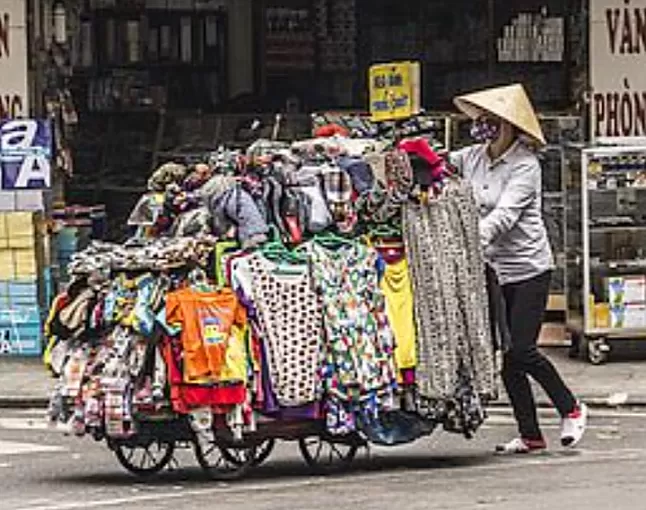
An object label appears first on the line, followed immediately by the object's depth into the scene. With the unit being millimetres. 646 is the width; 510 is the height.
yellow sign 16078
